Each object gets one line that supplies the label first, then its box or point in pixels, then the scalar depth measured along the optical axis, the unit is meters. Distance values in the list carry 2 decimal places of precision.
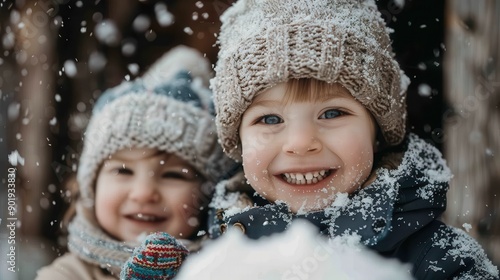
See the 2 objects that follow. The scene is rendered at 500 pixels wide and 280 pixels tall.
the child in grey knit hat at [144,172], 1.13
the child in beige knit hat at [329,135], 0.90
